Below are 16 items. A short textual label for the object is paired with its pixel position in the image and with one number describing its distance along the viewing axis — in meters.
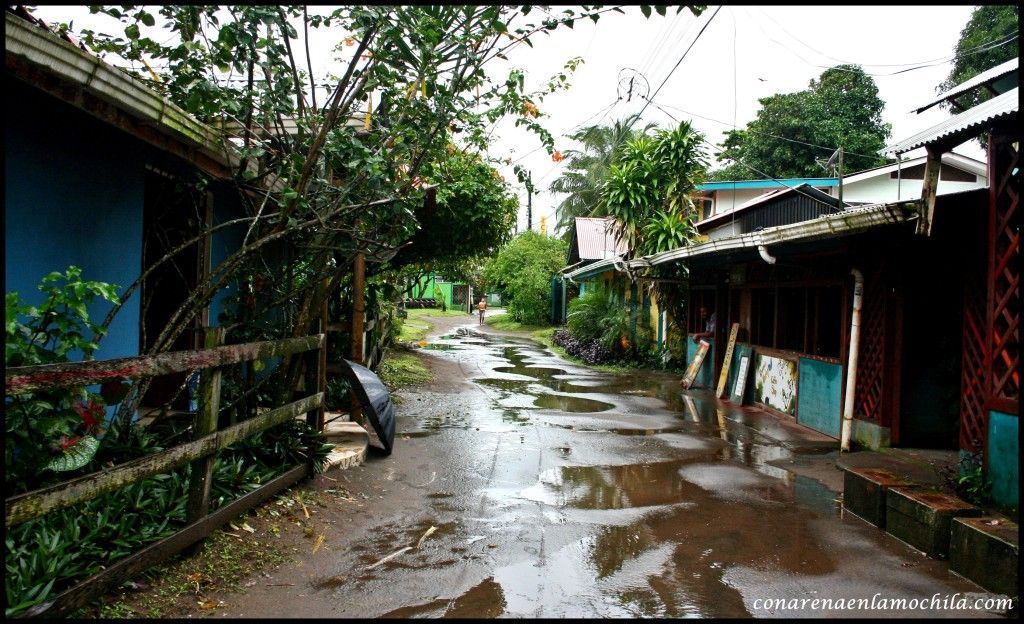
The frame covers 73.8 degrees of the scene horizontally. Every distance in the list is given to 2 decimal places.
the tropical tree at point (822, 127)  27.94
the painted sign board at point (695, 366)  14.48
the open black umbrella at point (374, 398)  7.00
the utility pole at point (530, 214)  43.53
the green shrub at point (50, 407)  3.45
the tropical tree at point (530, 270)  33.59
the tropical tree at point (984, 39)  22.53
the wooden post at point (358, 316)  8.55
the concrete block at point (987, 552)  4.09
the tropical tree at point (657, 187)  17.47
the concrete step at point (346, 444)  6.70
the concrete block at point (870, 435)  8.13
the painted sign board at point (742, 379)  12.39
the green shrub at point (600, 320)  19.56
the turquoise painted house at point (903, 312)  5.21
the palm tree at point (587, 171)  32.47
